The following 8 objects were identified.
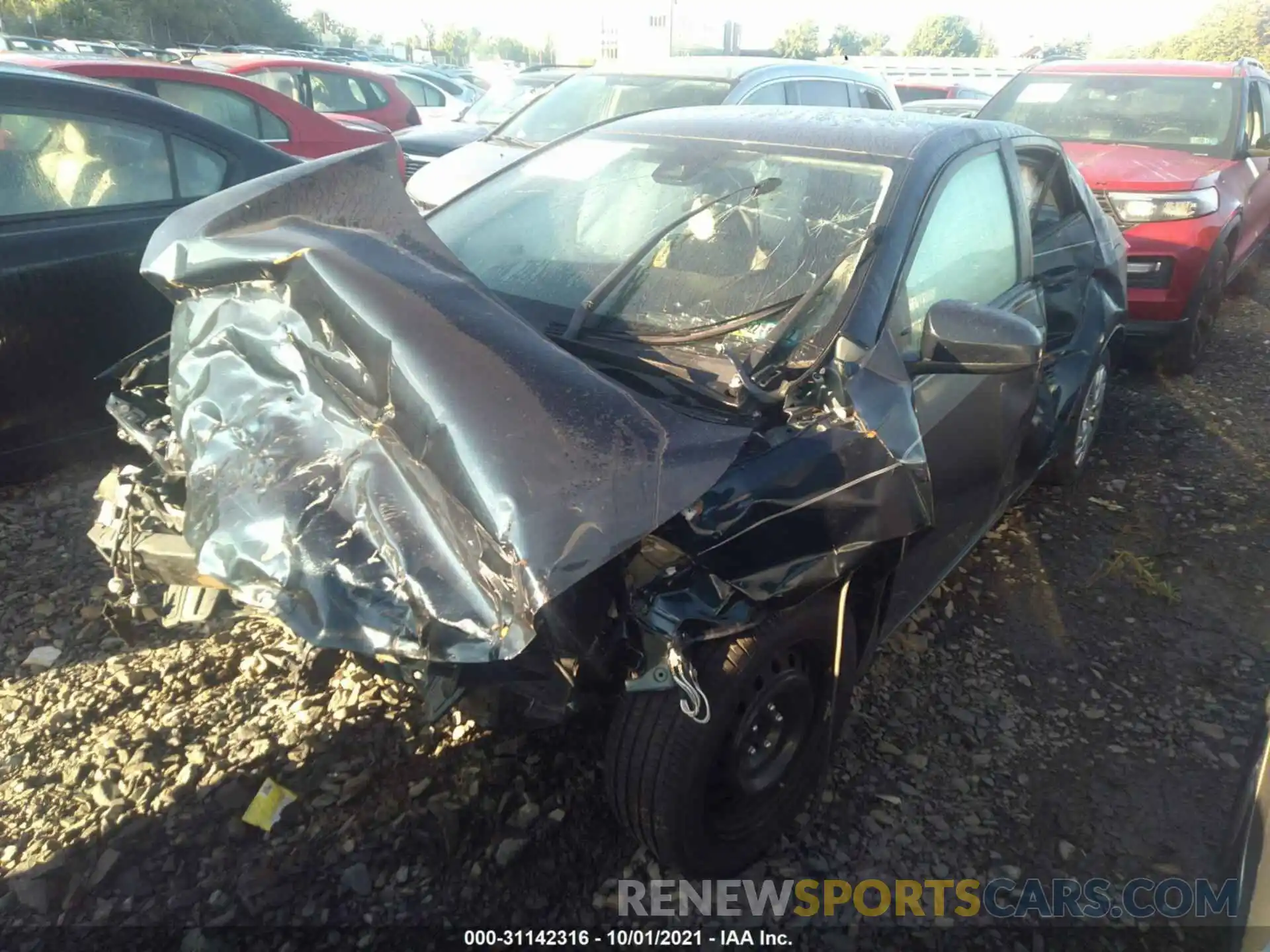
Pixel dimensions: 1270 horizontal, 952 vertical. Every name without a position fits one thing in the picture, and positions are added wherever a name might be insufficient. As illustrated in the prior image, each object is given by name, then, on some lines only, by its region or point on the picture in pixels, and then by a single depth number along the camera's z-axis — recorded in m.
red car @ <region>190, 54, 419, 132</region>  9.33
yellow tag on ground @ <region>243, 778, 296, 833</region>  2.32
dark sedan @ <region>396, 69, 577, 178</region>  7.94
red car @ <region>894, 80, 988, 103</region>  16.16
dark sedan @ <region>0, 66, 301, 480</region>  3.32
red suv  5.41
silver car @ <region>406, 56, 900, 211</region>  6.34
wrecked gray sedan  1.69
